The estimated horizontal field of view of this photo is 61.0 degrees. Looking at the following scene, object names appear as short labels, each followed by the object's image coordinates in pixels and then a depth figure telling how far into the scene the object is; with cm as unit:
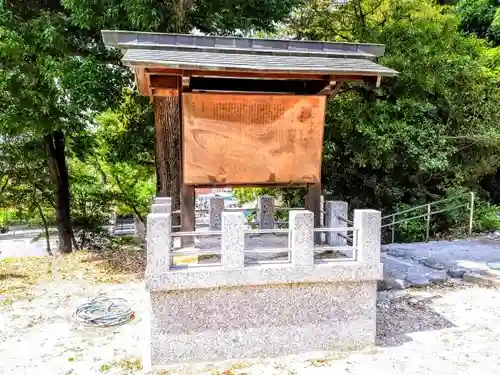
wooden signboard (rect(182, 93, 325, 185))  584
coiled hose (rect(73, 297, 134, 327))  653
